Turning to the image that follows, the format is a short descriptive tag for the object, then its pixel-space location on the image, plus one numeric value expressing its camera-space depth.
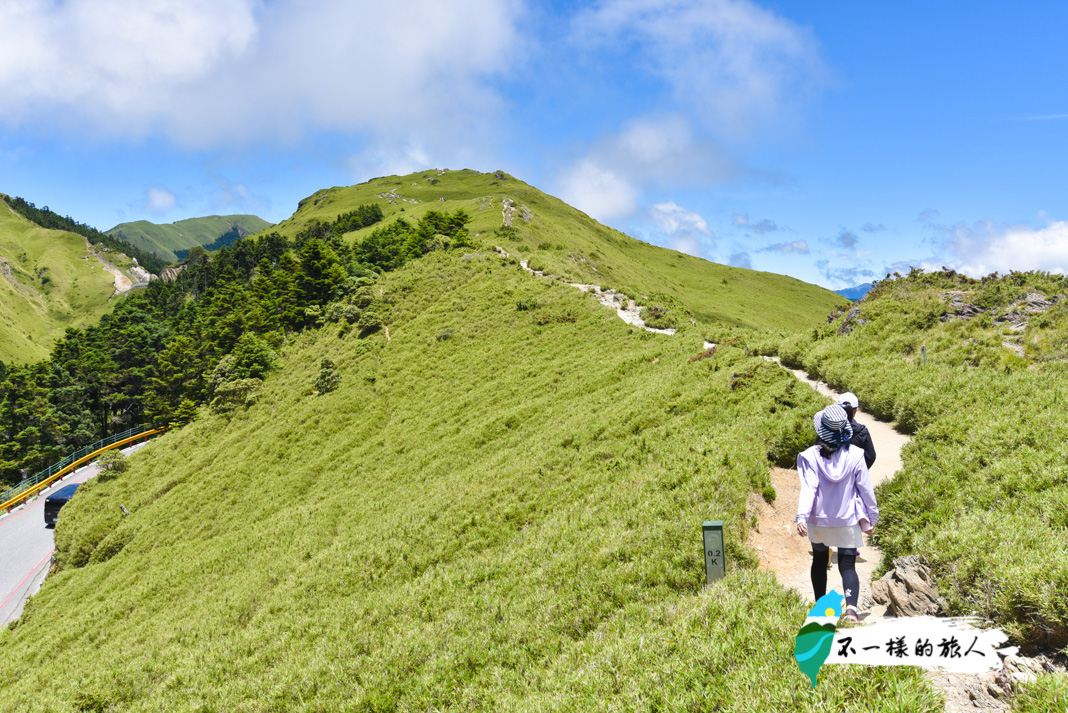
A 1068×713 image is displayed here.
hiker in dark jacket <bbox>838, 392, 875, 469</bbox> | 6.92
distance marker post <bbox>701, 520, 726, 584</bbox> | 7.84
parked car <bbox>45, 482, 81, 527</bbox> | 44.94
